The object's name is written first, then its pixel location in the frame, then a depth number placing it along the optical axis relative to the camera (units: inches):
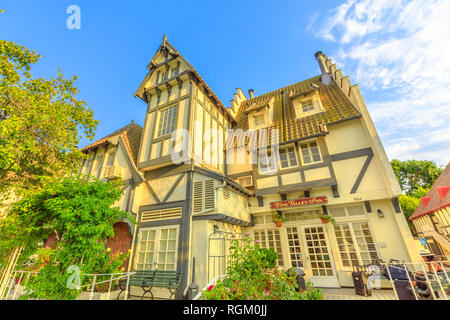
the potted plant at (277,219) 357.4
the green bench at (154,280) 259.5
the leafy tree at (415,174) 946.4
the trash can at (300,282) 259.1
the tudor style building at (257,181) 295.6
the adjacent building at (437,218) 414.6
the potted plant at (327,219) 326.0
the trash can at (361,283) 245.6
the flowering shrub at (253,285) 134.3
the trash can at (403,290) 199.5
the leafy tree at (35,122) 262.4
